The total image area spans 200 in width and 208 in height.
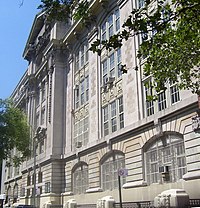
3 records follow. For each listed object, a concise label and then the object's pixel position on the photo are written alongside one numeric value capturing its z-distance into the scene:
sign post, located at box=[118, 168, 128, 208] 15.91
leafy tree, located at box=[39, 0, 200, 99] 8.66
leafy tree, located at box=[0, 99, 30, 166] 34.31
